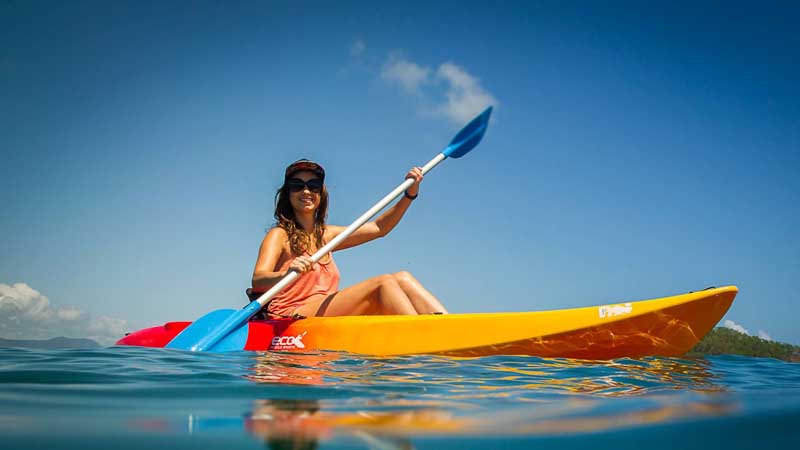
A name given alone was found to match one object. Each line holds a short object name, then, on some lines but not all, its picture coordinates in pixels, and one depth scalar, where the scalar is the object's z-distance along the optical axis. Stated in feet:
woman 13.88
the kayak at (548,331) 10.97
